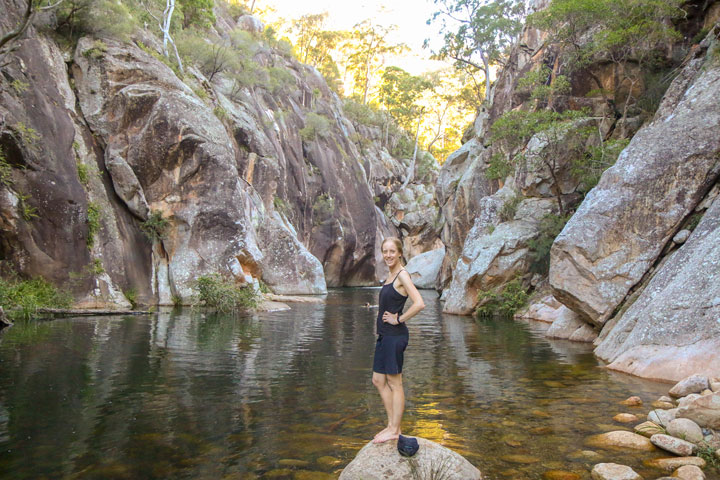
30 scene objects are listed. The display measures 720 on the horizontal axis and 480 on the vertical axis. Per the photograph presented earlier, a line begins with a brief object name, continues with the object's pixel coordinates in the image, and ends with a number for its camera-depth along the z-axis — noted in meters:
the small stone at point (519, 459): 4.93
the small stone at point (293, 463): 4.80
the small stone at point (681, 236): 11.49
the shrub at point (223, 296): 20.50
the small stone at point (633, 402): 6.88
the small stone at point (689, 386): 6.93
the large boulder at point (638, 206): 11.93
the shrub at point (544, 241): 20.83
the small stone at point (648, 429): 5.56
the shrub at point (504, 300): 21.08
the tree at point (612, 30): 19.19
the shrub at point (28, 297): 15.04
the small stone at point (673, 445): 4.98
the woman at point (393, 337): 4.79
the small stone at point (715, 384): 6.75
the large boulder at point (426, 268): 42.66
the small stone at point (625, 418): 6.16
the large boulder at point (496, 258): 21.69
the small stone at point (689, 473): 4.35
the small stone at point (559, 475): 4.53
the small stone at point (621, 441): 5.23
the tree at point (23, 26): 12.84
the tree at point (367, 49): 62.06
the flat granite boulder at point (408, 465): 4.29
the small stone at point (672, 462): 4.68
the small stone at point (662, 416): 5.76
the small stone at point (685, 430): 5.21
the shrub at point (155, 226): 22.88
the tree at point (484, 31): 36.97
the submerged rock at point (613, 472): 4.40
